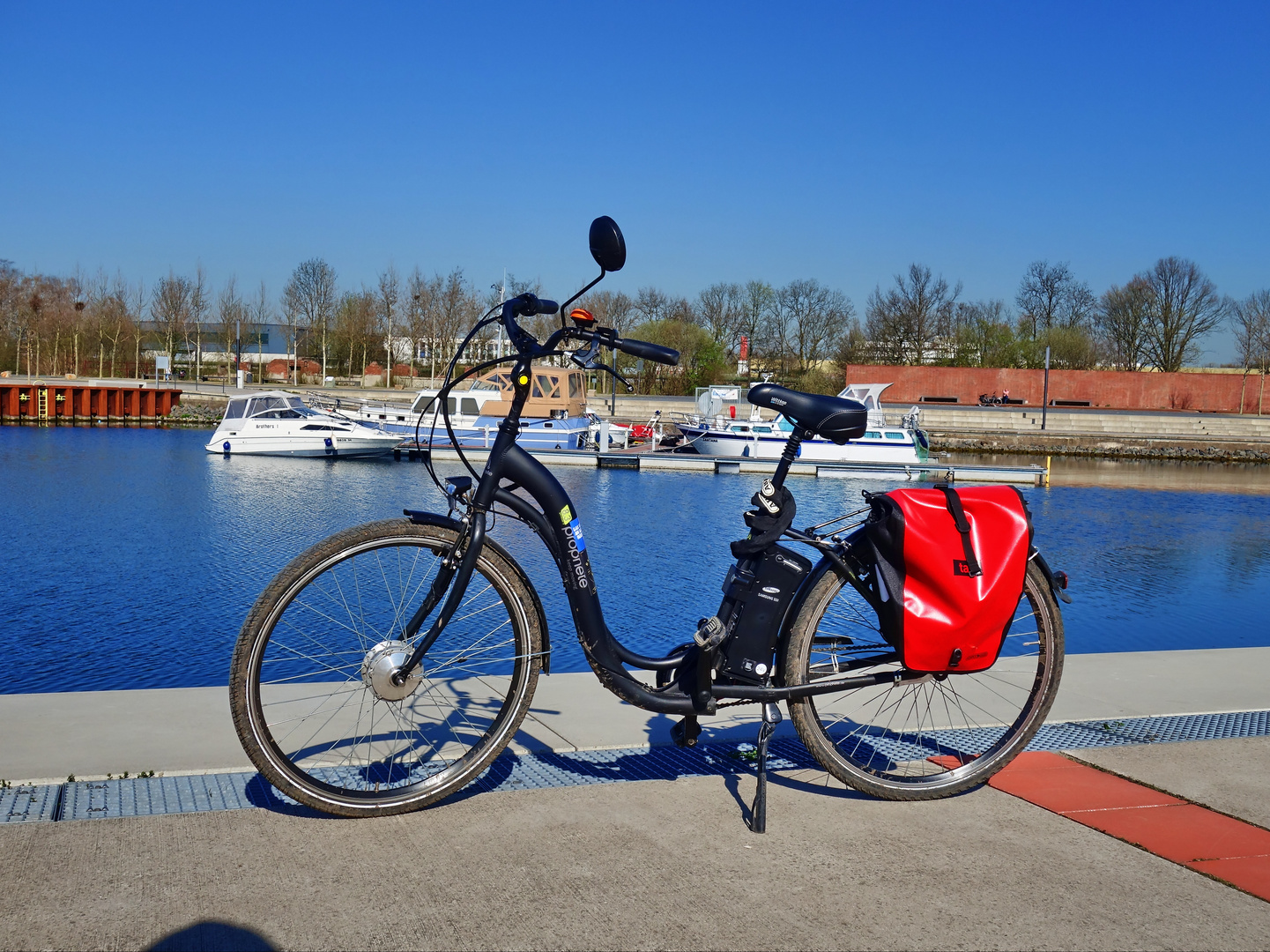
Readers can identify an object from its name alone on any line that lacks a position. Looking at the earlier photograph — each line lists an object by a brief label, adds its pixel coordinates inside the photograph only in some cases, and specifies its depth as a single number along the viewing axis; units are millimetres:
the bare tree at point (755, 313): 77500
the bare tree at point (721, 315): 78438
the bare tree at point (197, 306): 71438
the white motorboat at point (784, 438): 29922
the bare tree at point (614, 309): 70312
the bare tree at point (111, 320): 64250
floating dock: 27125
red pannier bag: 3240
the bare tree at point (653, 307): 80062
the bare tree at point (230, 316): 72375
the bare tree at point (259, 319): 74000
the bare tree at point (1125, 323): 70312
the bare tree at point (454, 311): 65750
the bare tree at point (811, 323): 76625
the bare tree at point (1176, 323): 69062
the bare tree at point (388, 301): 69062
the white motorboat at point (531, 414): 30172
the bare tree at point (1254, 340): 65688
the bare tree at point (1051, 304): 76312
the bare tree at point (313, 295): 69375
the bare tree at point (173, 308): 69562
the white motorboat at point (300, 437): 28031
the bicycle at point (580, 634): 3047
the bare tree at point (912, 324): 71125
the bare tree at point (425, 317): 66562
